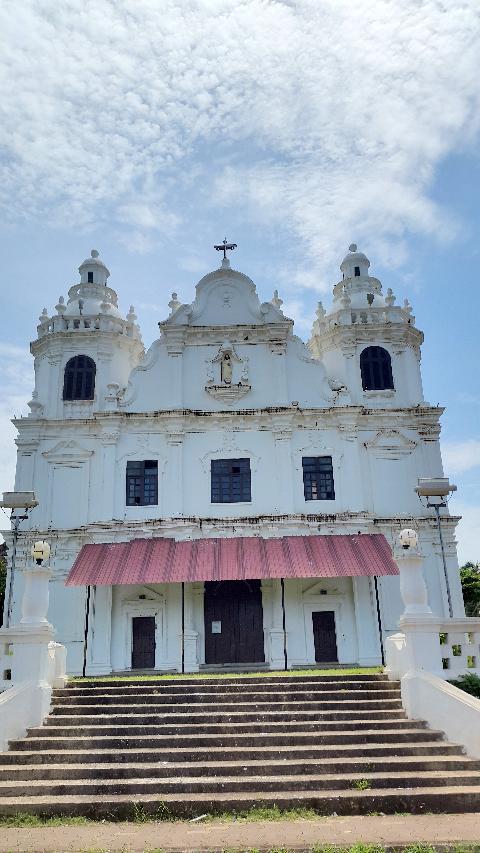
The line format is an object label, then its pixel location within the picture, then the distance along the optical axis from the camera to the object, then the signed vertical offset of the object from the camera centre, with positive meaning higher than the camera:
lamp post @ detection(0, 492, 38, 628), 20.23 +4.36
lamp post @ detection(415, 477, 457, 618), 20.61 +4.47
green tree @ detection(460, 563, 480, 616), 39.88 +2.77
